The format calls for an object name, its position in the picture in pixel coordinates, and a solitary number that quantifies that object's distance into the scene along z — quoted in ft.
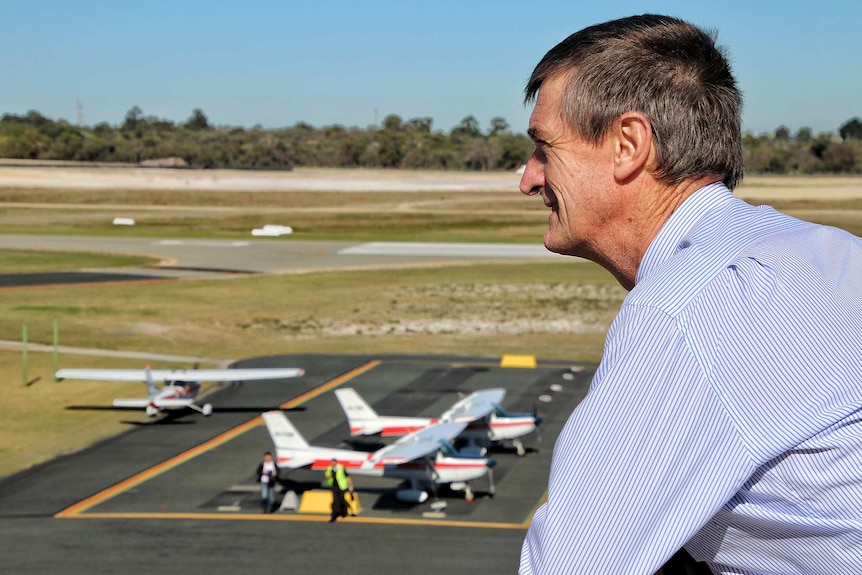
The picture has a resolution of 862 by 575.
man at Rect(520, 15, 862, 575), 7.79
